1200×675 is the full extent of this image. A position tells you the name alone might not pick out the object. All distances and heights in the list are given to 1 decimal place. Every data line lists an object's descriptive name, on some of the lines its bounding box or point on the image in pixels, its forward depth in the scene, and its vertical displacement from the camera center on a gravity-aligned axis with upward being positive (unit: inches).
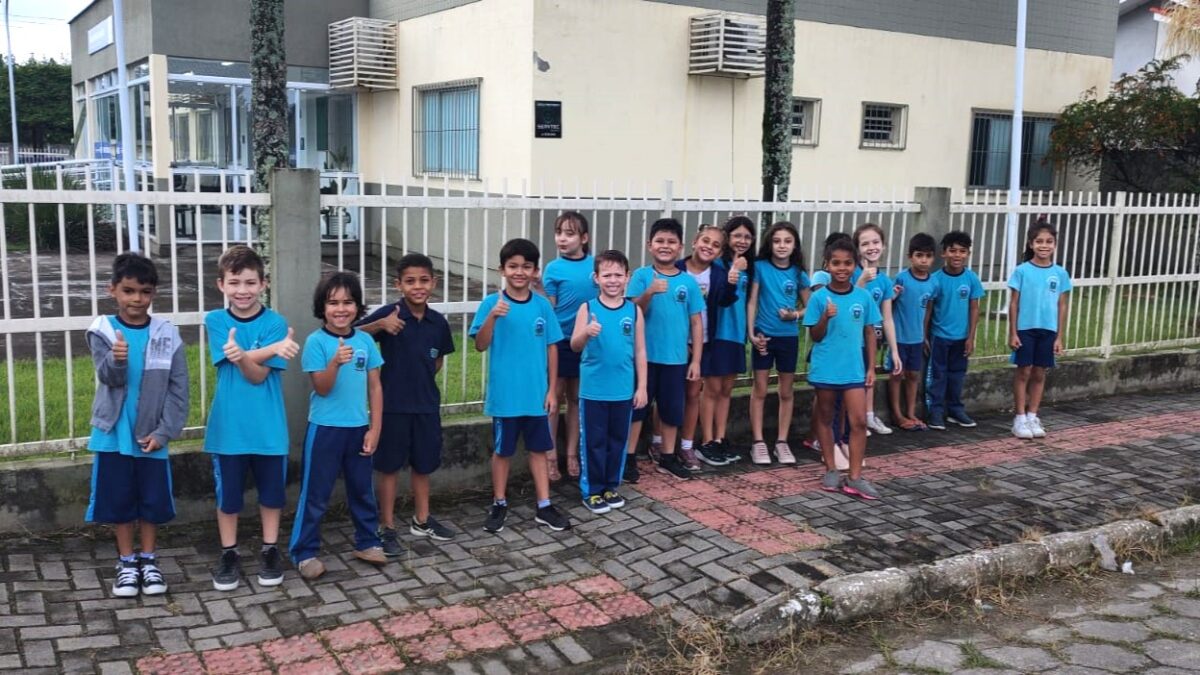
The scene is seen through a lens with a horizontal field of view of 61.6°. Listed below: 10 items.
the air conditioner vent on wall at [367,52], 585.6 +84.0
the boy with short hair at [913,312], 282.0 -29.3
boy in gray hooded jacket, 163.8 -35.4
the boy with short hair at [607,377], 211.2 -36.6
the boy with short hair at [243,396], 170.6 -34.5
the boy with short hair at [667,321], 227.1 -27.0
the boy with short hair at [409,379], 189.8 -34.0
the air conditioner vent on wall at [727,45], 488.7 +77.0
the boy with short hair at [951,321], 288.5 -32.1
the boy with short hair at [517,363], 200.5 -32.4
